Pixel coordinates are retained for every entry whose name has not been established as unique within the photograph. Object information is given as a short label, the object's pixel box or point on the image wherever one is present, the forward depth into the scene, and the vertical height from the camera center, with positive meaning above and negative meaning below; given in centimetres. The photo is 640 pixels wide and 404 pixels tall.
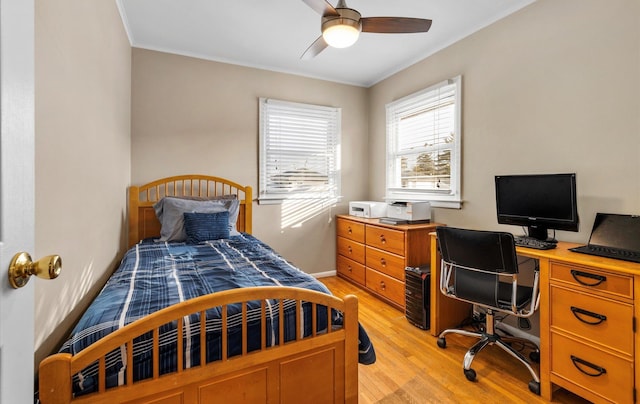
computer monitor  191 +0
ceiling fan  180 +110
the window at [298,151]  361 +61
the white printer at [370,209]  354 -9
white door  55 +3
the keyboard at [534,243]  188 -26
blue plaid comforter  107 -43
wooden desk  146 -62
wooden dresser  288 -52
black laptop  164 -20
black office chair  182 -50
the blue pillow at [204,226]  266 -22
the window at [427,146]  295 +60
